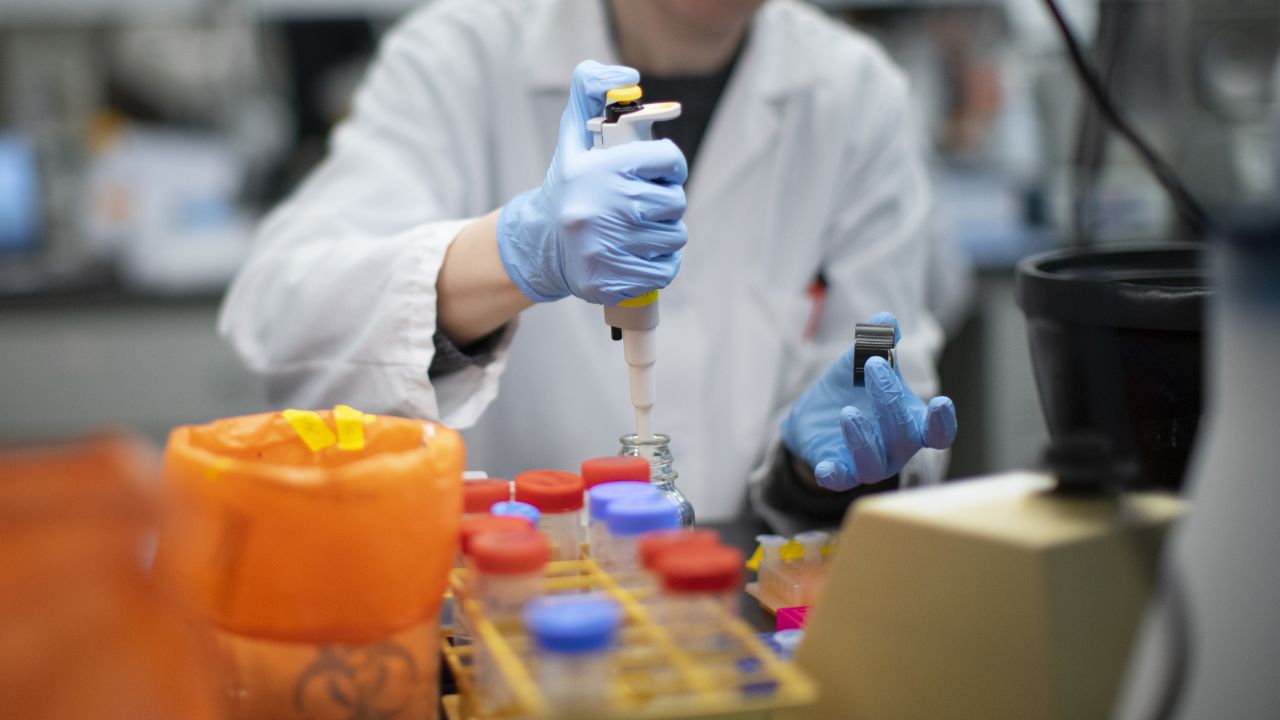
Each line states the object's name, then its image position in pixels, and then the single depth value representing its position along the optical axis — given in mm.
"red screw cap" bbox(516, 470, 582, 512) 817
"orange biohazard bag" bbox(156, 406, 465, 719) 625
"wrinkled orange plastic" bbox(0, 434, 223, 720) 492
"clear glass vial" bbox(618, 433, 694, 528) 945
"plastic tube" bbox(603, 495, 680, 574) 714
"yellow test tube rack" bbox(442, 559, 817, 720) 586
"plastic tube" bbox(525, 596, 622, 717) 560
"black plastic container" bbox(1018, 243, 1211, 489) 827
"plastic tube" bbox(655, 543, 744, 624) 629
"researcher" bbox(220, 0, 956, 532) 1388
